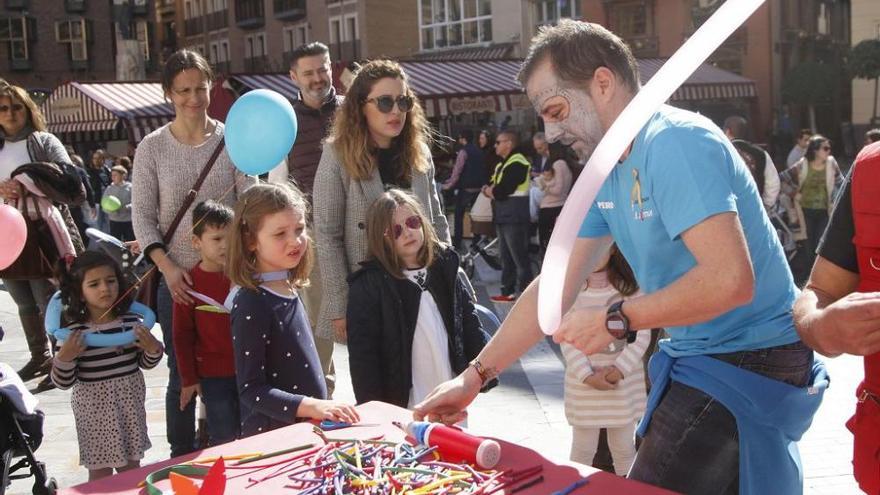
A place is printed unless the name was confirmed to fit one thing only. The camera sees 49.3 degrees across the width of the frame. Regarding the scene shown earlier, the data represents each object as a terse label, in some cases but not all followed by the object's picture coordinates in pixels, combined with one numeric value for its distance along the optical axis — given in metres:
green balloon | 13.31
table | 1.86
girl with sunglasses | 3.39
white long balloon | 1.68
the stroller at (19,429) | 3.55
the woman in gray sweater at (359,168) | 3.88
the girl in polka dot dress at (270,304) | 2.91
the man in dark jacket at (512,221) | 9.56
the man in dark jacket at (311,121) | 4.68
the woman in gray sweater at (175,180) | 4.08
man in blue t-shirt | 1.91
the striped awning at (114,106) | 19.52
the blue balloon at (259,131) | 3.88
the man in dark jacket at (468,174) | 13.96
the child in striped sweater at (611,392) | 3.77
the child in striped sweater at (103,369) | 3.83
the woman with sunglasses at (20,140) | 5.24
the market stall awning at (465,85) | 19.22
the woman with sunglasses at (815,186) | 10.06
